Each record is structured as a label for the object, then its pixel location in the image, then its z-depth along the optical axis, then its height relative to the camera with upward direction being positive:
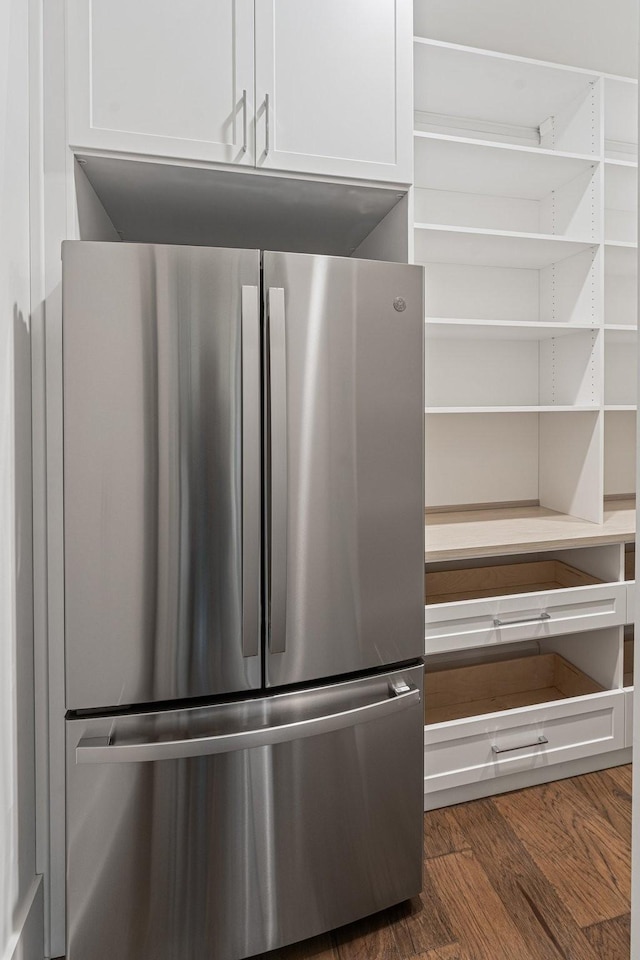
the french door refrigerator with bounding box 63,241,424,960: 1.15 -0.23
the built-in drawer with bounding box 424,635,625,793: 1.79 -0.85
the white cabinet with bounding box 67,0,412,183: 1.25 +0.93
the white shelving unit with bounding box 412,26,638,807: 1.86 +0.36
